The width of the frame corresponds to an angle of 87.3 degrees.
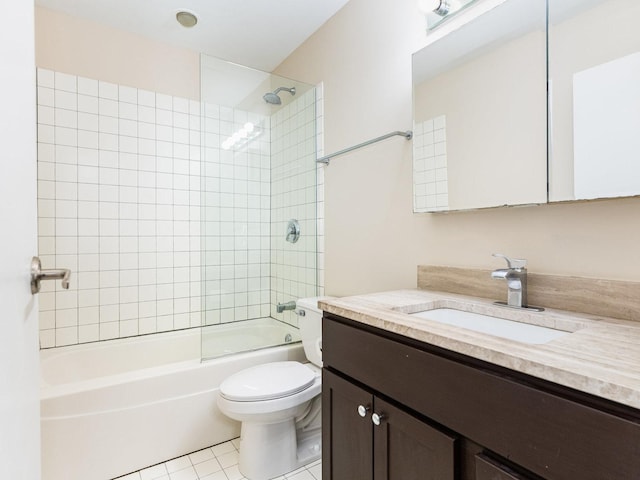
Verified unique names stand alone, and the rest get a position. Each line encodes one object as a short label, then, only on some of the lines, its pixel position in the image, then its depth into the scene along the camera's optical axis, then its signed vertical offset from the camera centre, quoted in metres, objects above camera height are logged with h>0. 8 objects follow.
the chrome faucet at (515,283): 1.03 -0.13
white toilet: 1.49 -0.78
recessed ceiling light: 2.02 +1.36
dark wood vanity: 0.52 -0.36
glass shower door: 2.15 +0.26
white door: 0.56 -0.01
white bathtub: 1.50 -0.81
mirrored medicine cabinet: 0.90 +0.43
